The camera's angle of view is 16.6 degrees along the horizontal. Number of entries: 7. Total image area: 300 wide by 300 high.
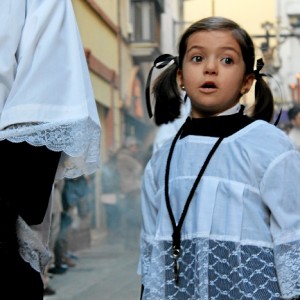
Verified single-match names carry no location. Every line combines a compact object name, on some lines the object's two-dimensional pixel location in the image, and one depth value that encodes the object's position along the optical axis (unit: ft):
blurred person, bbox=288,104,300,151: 28.02
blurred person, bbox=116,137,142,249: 34.22
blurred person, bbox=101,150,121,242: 33.55
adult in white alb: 7.59
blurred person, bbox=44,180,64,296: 22.95
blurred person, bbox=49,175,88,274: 26.78
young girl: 8.71
